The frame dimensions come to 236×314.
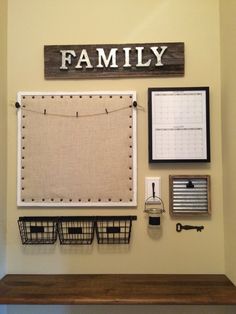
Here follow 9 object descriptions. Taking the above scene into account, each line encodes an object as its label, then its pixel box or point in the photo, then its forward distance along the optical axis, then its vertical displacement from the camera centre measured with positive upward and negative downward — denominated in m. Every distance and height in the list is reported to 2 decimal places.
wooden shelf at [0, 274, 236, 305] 1.16 -0.55
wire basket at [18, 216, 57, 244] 1.44 -0.34
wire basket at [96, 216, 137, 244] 1.43 -0.33
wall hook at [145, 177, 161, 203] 1.44 -0.13
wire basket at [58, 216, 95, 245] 1.43 -0.34
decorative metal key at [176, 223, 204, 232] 1.43 -0.33
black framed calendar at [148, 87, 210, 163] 1.43 +0.18
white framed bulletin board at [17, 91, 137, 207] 1.44 +0.06
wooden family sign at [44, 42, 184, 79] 1.45 +0.50
